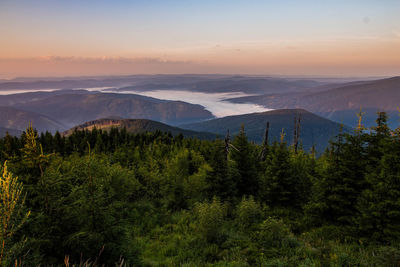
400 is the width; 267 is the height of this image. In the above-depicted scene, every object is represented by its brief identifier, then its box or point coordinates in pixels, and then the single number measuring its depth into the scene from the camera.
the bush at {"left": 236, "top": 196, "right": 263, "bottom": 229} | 14.32
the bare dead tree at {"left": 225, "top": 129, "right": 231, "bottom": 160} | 21.56
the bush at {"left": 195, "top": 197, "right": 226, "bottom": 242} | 11.95
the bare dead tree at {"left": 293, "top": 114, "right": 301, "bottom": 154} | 36.45
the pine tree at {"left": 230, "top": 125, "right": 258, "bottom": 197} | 22.32
